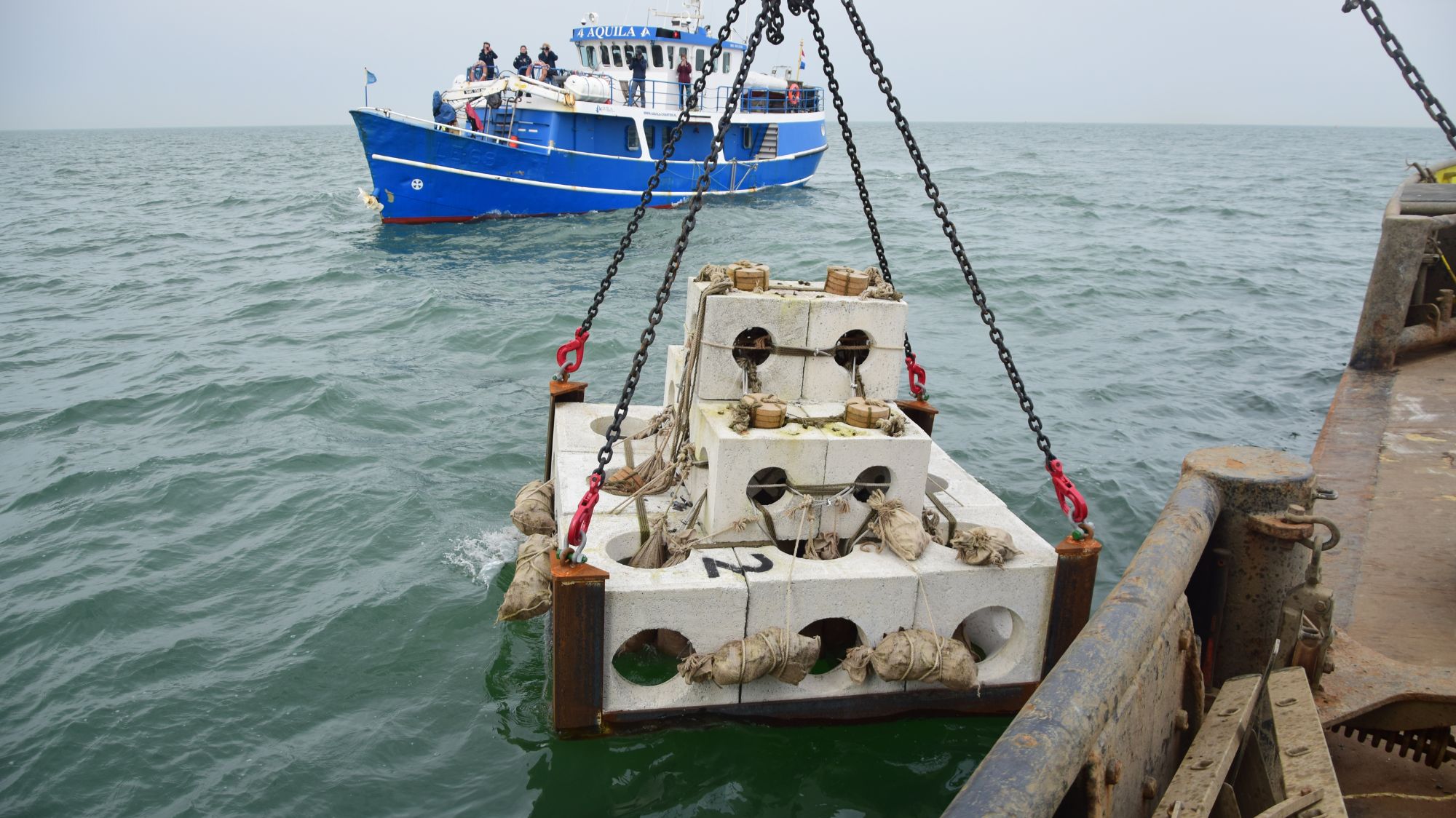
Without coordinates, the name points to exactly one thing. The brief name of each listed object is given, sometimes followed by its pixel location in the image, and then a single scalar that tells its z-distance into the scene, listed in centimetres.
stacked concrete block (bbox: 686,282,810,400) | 604
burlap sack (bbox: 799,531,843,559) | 574
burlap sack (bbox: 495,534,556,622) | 582
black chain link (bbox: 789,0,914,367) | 563
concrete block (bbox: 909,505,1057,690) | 543
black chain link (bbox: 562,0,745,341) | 538
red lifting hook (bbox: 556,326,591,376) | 755
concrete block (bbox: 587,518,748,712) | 505
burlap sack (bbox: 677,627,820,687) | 502
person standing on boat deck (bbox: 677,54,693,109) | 3103
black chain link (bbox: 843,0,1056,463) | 567
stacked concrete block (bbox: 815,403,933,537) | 568
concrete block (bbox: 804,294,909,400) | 621
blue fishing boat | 2758
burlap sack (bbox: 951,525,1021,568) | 539
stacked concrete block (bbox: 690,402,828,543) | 555
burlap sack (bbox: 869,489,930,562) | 549
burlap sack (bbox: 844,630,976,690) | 520
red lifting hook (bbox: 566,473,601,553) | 493
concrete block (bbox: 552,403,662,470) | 711
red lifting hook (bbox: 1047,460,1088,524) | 542
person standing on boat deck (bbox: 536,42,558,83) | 3052
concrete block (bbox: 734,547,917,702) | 524
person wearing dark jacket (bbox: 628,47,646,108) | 3045
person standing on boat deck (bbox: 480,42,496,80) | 3012
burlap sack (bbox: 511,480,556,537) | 686
